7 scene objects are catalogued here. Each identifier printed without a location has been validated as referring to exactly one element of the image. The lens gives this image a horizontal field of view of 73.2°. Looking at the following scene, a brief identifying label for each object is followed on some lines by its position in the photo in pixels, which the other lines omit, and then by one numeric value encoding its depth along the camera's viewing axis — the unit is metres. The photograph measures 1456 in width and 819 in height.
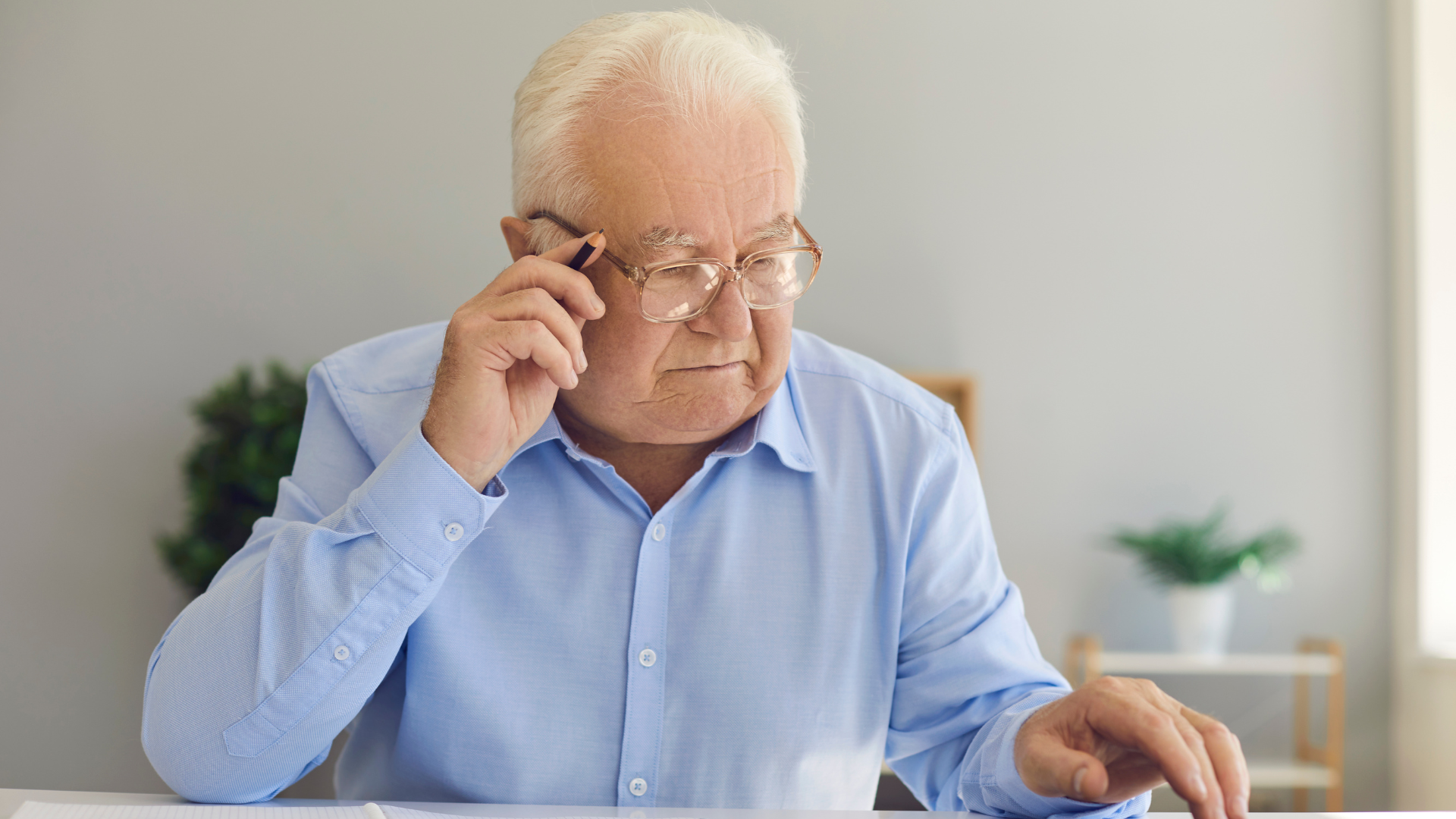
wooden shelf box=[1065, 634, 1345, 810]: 2.83
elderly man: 0.80
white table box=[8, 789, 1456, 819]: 0.69
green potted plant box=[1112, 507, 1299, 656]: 2.91
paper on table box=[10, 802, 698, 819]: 0.61
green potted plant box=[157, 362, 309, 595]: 2.51
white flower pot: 2.92
